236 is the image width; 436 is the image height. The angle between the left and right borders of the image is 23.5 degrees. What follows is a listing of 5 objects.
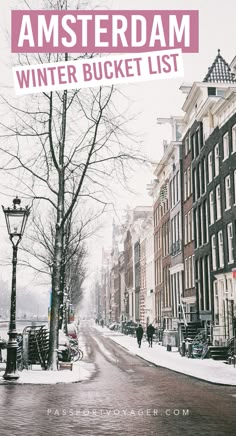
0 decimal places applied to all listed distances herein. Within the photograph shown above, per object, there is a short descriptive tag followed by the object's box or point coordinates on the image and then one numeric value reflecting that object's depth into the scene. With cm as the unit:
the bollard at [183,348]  3044
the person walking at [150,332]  4044
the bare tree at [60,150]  2061
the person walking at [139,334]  4060
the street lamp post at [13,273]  1634
